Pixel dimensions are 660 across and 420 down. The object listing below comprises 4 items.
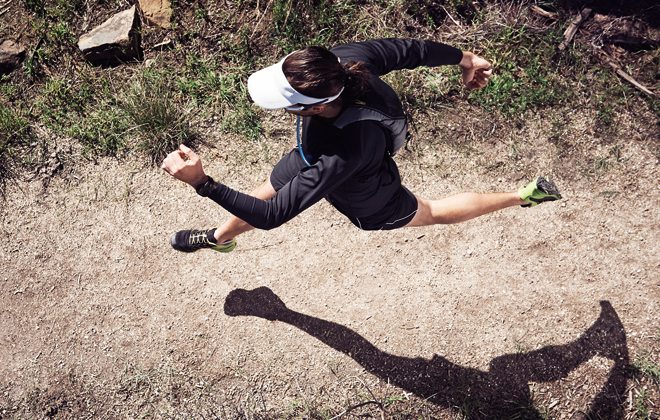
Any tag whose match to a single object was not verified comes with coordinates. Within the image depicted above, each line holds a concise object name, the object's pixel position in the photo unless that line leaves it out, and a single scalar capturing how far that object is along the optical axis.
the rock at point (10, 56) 4.73
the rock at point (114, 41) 4.68
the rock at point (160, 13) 4.80
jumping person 2.54
